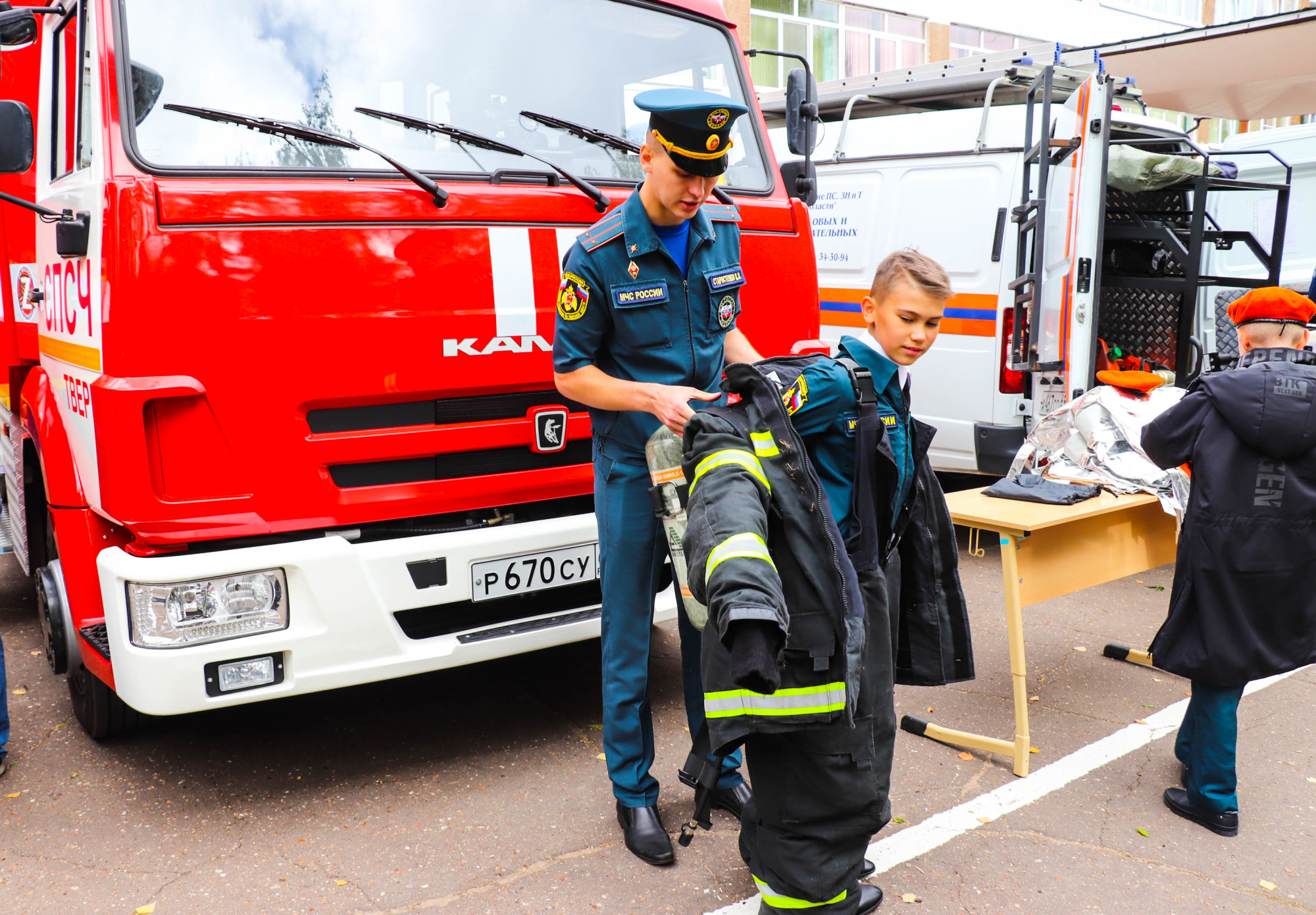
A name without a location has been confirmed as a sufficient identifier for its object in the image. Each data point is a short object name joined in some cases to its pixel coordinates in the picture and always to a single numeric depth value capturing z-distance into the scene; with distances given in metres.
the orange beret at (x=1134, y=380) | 4.59
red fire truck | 2.81
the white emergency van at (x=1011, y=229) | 5.21
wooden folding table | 3.63
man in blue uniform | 2.64
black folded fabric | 3.85
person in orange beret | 3.11
